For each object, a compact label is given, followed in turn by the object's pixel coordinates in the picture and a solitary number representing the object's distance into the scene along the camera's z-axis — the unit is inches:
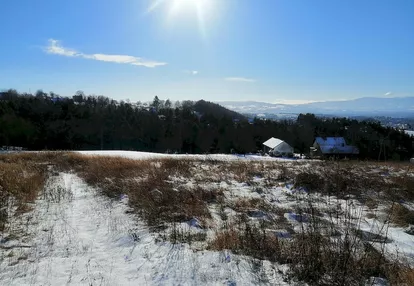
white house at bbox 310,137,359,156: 1942.1
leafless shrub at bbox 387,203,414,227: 204.0
